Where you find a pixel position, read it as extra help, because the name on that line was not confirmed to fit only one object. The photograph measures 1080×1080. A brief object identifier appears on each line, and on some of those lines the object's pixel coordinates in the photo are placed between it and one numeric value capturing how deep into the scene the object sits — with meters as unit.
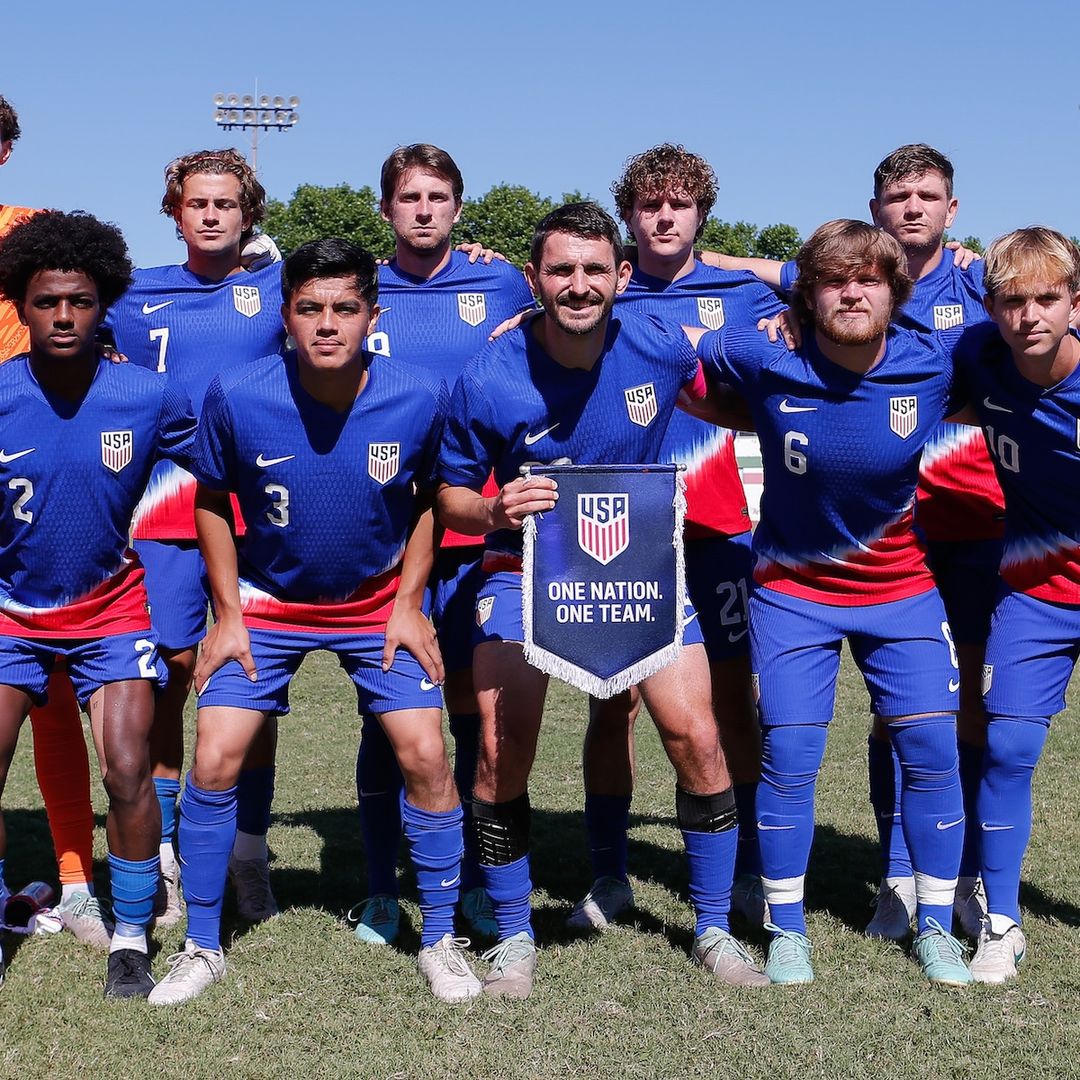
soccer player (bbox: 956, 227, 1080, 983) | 4.27
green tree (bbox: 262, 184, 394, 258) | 37.50
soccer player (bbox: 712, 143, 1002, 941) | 4.96
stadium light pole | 38.16
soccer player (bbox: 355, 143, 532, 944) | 4.99
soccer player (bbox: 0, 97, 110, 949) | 5.01
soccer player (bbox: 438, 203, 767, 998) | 4.23
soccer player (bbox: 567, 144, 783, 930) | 4.91
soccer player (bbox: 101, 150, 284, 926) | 4.96
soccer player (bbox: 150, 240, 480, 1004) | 4.25
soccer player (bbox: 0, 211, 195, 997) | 4.24
